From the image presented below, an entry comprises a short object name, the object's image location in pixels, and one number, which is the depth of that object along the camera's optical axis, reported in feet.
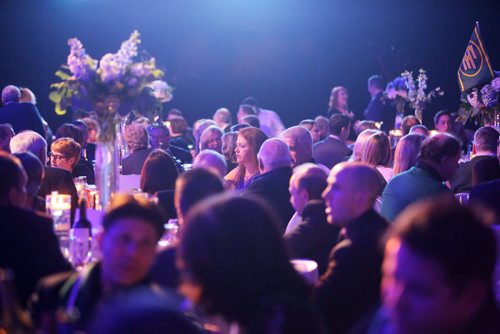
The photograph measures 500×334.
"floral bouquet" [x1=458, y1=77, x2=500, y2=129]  29.73
